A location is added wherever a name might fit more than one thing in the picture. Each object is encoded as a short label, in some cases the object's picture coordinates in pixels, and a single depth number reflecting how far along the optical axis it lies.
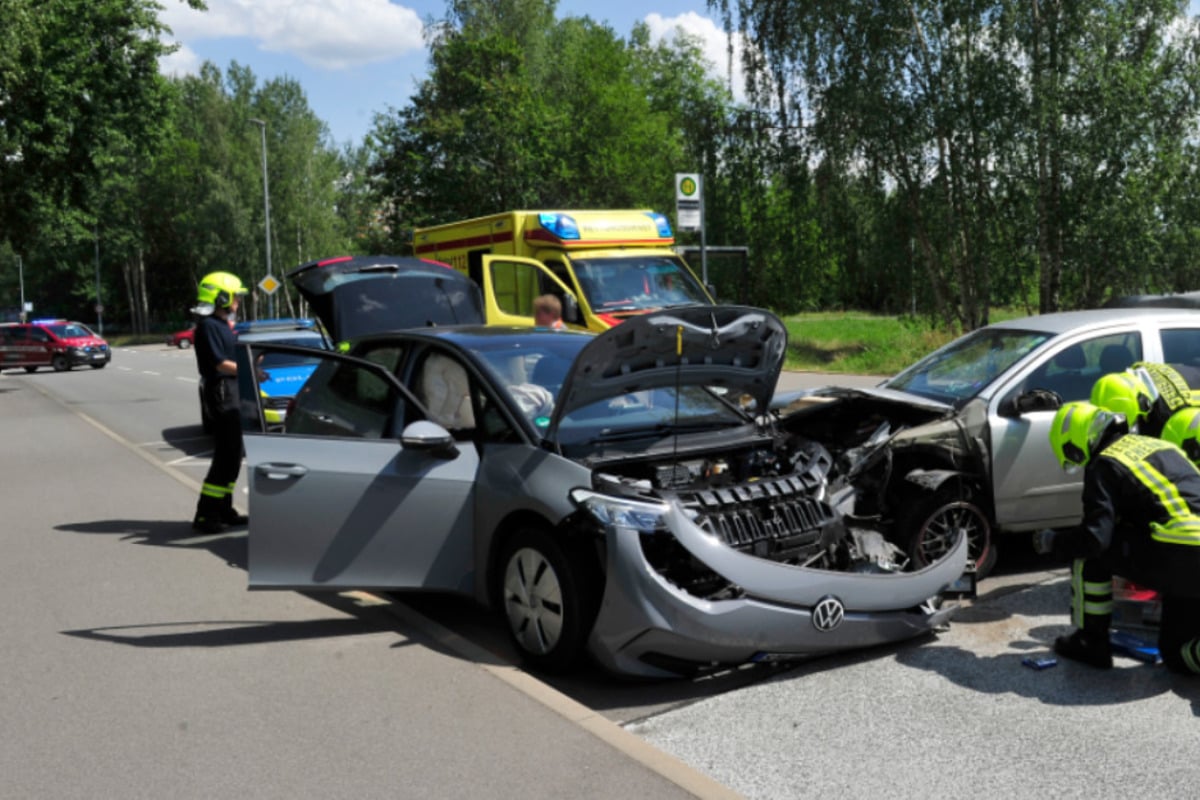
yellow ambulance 13.53
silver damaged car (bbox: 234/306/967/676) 4.58
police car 11.92
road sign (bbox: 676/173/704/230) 14.34
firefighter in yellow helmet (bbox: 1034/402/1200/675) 4.59
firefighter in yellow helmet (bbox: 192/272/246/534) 8.20
